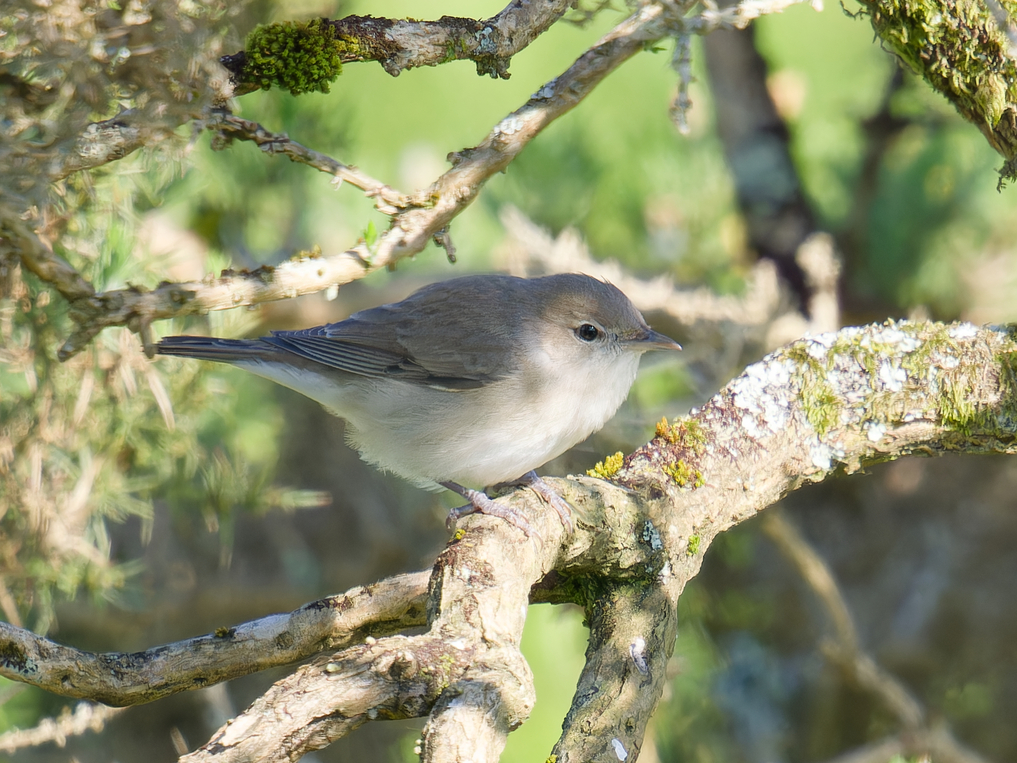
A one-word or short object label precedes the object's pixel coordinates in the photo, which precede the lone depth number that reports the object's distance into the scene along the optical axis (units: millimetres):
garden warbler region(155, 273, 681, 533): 6742
